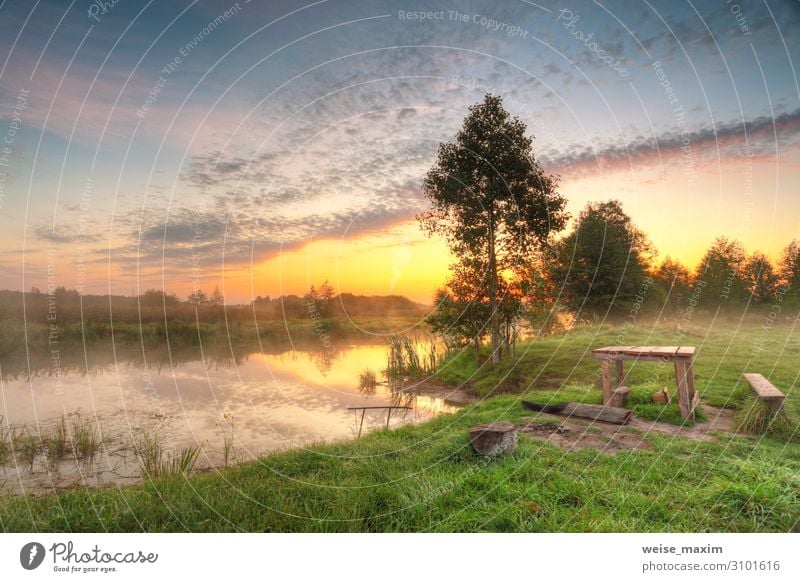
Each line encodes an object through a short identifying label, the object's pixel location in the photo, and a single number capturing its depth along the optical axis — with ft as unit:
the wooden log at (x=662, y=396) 25.86
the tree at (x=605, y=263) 63.52
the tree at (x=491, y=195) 39.73
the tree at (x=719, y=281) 47.90
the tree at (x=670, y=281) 87.86
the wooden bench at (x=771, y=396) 19.63
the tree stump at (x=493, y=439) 17.69
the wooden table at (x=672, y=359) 23.22
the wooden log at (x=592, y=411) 23.11
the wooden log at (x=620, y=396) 26.53
